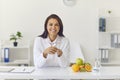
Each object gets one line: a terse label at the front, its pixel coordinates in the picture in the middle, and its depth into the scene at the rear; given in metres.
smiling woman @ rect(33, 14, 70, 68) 2.66
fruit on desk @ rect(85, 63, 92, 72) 2.61
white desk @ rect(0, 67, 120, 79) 2.41
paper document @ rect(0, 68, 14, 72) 2.63
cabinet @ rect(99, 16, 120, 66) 4.94
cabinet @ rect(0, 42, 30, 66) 4.95
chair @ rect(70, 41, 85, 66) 4.77
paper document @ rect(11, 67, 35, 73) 2.59
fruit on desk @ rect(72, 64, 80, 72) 2.58
